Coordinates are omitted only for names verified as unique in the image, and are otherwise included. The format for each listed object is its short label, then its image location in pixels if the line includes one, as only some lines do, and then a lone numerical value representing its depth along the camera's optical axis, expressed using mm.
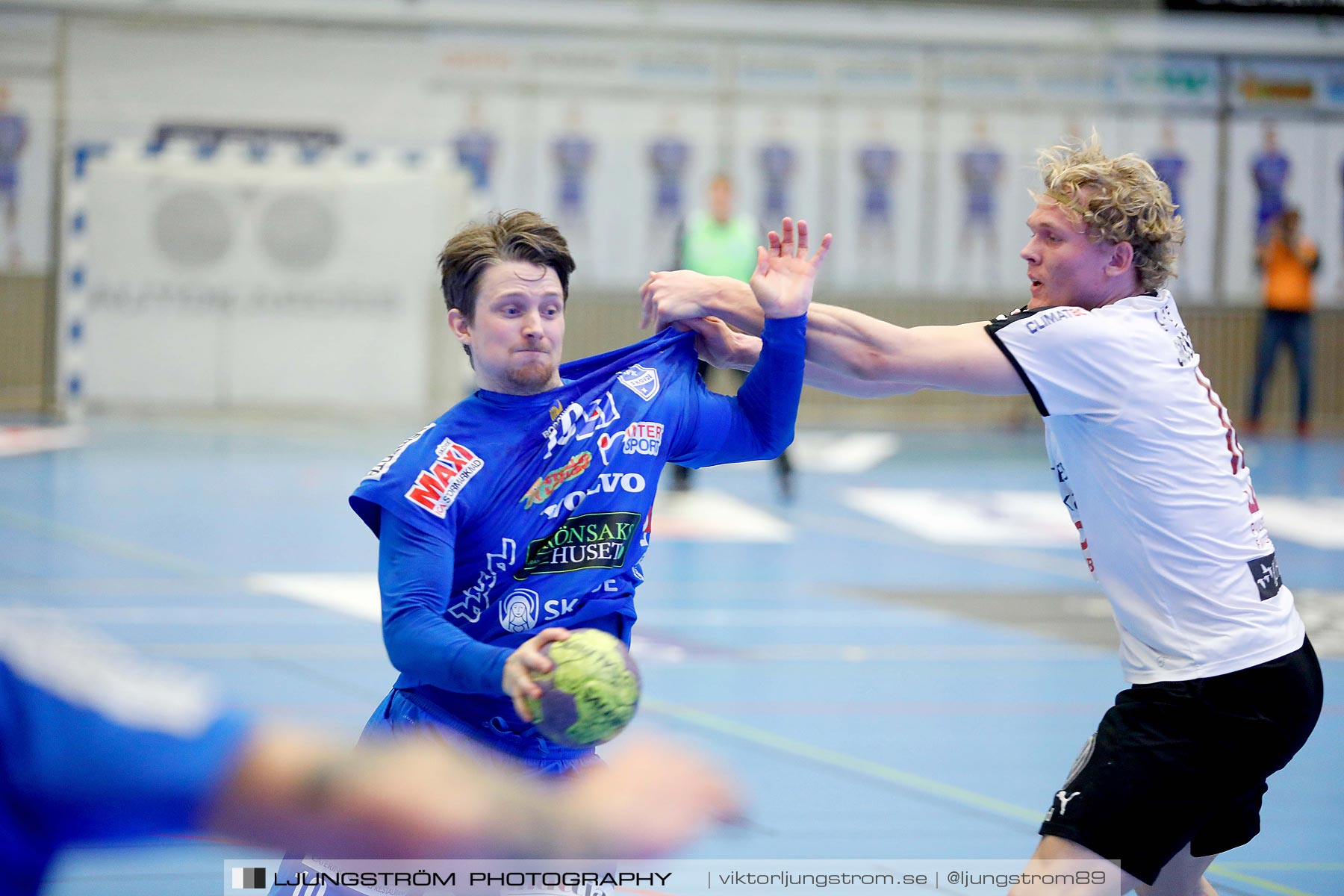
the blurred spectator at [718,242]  23641
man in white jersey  5910
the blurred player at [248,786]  2828
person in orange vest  37875
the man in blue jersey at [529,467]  5812
